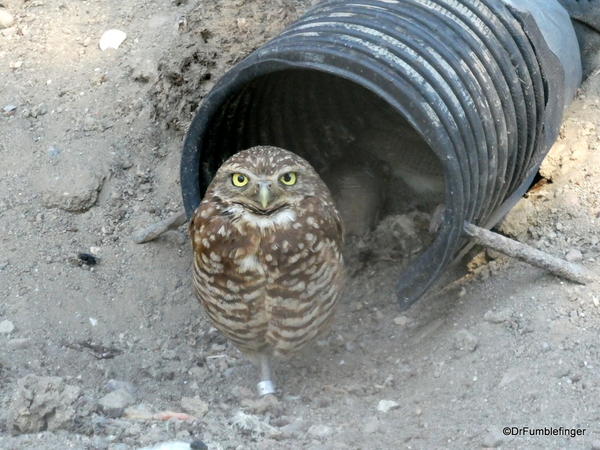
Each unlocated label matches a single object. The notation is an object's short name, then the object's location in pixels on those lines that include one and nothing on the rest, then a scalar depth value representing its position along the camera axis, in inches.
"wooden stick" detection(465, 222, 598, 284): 282.4
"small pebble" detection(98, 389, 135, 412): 252.2
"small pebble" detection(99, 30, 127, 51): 399.5
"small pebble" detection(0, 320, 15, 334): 294.0
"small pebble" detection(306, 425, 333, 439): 244.8
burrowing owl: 263.1
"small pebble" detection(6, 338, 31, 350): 286.0
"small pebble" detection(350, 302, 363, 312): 344.5
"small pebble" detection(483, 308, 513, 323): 281.4
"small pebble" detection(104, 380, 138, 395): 274.5
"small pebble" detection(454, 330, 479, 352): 277.9
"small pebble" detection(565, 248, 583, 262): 297.2
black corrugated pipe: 254.2
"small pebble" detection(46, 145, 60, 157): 356.2
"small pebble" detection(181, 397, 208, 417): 259.6
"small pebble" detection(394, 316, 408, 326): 330.0
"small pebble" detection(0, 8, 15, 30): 410.0
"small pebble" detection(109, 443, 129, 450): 218.2
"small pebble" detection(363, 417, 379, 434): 247.3
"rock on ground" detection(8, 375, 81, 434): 226.5
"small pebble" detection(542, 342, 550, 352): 261.3
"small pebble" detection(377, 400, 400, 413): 265.4
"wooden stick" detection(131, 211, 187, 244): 339.0
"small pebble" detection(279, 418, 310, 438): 248.2
